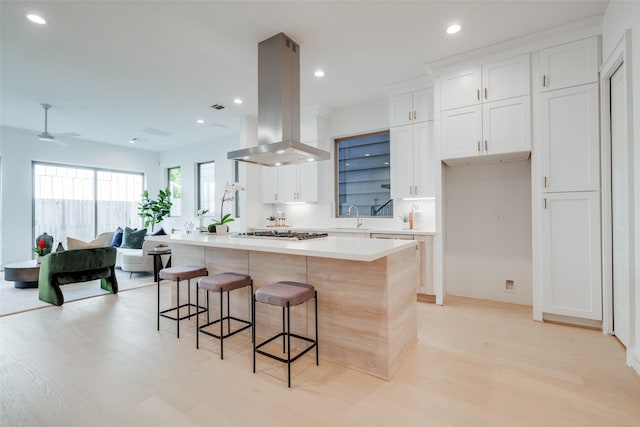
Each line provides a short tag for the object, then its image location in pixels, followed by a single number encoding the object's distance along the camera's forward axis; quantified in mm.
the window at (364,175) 4734
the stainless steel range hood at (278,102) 2928
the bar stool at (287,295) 1987
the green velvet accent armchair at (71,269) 3809
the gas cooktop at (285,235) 2699
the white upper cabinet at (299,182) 5012
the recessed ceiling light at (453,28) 2877
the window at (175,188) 7875
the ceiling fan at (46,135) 4760
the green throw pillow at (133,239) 6090
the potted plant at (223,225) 3376
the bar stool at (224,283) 2412
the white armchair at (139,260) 5358
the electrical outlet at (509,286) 3721
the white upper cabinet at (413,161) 4020
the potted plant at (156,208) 7670
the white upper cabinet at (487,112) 3176
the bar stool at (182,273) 2742
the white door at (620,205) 2365
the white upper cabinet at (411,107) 4004
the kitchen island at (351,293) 2088
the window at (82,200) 6484
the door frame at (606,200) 2754
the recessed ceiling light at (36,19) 2666
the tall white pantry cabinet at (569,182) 2850
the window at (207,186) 7254
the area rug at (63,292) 3719
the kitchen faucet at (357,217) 4662
